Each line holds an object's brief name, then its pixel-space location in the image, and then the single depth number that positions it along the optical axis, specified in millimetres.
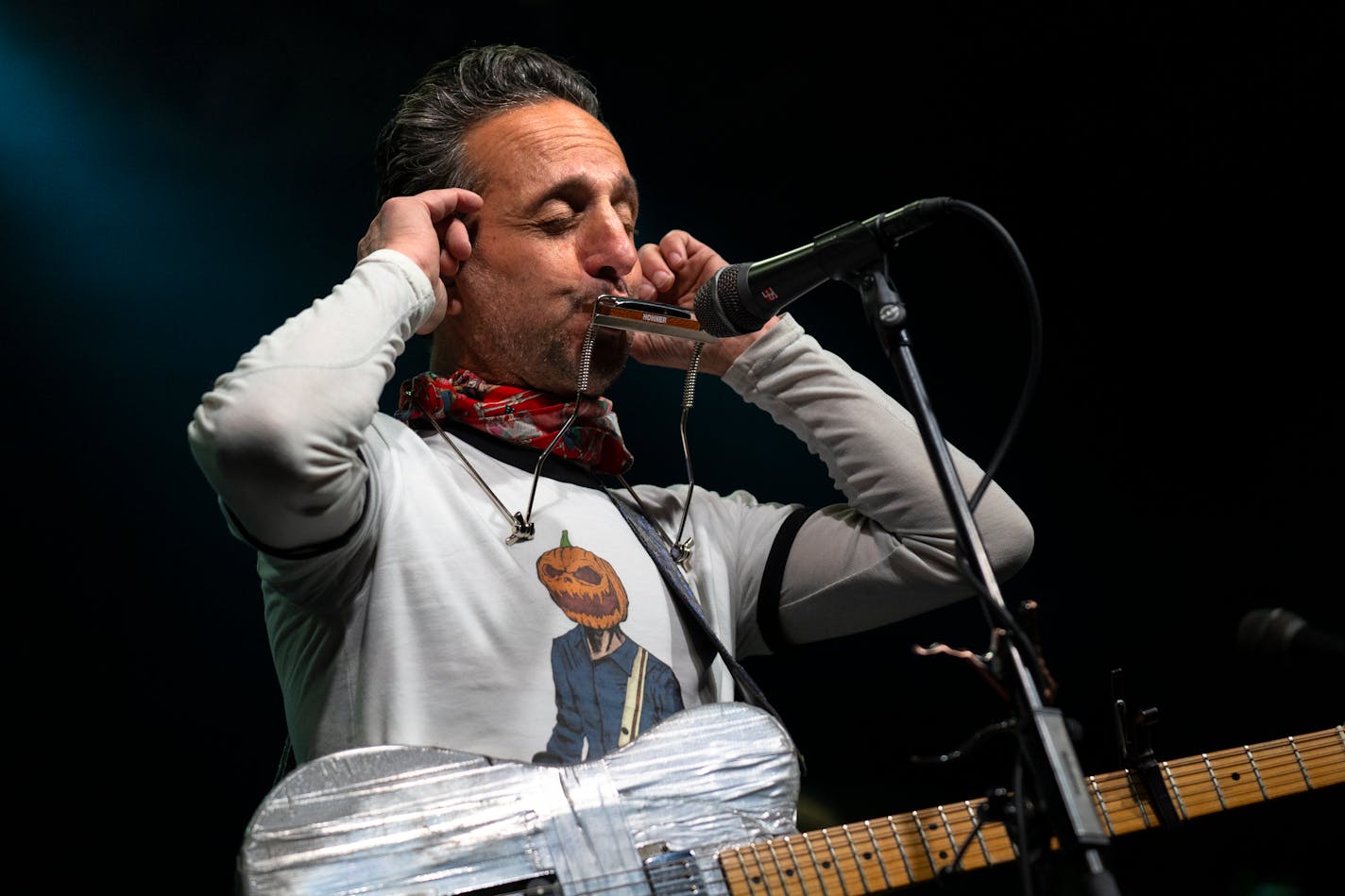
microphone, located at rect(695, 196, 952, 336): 1855
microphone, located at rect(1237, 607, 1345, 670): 1745
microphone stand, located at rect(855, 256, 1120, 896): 1696
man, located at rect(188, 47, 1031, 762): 1977
